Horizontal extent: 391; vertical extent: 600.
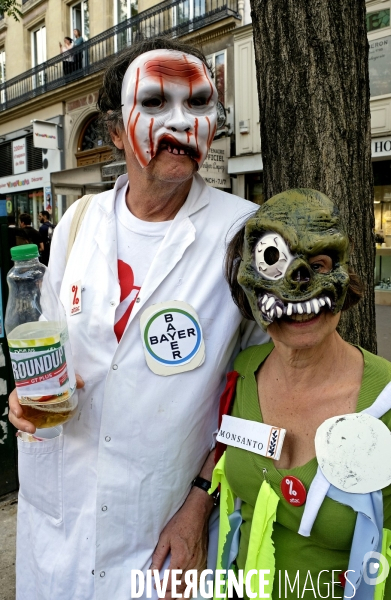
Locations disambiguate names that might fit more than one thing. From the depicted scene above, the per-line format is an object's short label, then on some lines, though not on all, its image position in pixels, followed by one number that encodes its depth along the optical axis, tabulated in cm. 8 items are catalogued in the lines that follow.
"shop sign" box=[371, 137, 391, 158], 811
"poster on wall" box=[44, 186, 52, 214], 1500
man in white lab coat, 140
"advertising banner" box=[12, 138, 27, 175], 1672
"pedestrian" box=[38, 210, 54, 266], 831
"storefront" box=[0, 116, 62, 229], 1377
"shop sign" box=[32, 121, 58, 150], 1330
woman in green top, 111
